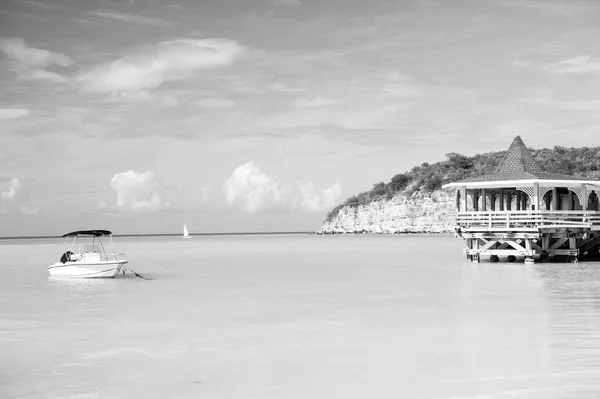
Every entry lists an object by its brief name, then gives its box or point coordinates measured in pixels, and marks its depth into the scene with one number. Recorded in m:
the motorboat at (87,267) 33.09
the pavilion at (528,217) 36.50
